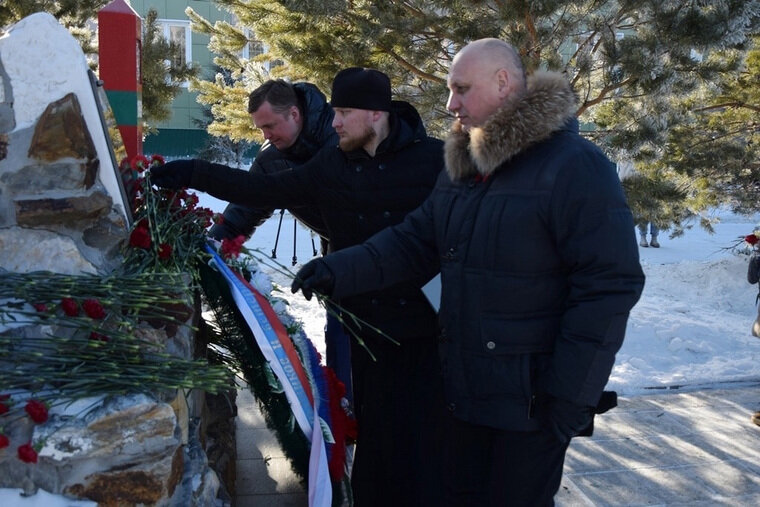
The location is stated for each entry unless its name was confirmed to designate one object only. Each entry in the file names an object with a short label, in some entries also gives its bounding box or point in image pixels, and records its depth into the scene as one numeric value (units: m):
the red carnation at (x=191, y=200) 3.25
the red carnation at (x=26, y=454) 2.01
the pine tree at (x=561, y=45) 5.03
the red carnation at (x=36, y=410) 2.03
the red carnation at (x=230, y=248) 3.00
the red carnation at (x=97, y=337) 2.33
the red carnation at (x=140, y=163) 3.09
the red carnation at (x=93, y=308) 2.27
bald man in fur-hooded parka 2.27
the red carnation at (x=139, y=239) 2.69
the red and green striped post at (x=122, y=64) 3.41
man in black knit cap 3.16
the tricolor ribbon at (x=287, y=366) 2.76
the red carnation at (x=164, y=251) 2.70
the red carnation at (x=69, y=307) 2.28
